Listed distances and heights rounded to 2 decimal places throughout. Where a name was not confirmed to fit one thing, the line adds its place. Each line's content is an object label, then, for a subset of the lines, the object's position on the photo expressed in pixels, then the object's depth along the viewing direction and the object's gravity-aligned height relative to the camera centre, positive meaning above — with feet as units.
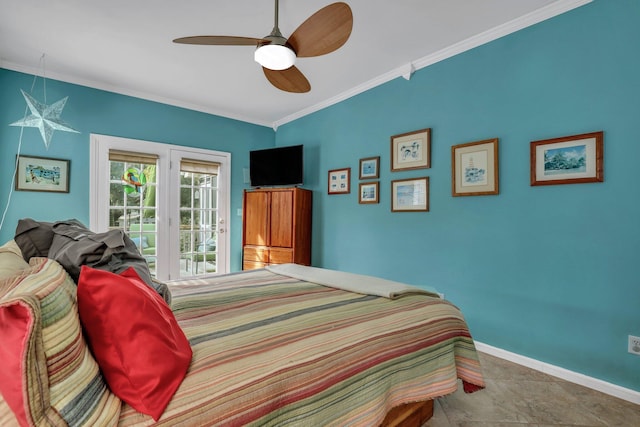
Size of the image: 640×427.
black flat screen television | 13.93 +2.28
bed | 2.83 -1.65
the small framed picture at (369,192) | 11.57 +0.88
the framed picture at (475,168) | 8.39 +1.37
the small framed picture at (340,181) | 12.80 +1.47
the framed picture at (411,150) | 9.95 +2.23
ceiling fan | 5.80 +3.70
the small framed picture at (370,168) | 11.57 +1.85
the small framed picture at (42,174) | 10.31 +1.36
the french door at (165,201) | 12.03 +0.58
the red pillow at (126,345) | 2.58 -1.16
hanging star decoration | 9.61 +3.07
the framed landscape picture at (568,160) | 6.75 +1.33
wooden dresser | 13.35 -0.56
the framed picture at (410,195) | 10.00 +0.70
